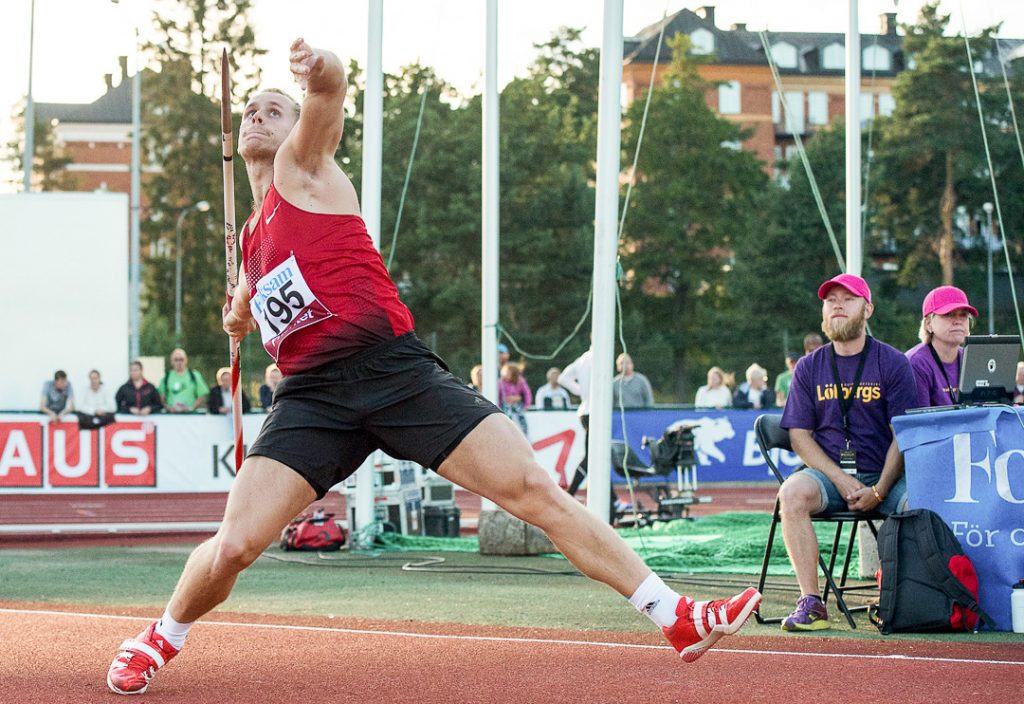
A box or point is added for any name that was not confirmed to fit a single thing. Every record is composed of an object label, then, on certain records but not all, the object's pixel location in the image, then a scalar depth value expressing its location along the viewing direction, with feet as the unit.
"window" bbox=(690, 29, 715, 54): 287.96
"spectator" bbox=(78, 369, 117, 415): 49.81
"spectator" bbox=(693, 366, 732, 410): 65.77
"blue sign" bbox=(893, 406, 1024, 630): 25.03
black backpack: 24.23
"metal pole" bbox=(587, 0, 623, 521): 33.63
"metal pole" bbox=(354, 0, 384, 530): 39.34
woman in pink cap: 27.78
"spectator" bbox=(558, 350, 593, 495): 48.93
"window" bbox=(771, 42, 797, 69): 307.17
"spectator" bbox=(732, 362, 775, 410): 65.10
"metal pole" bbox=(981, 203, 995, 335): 188.54
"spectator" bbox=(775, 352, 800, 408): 62.81
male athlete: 16.74
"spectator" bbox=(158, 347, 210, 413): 59.72
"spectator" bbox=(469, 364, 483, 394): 54.13
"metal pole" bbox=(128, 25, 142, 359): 123.03
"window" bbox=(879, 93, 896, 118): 304.91
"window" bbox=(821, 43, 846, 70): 307.99
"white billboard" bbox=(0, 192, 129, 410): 61.41
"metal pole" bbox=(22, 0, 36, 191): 109.70
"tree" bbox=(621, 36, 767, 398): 212.23
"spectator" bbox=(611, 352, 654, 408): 60.08
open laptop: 25.58
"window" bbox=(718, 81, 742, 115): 290.97
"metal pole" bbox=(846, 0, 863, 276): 41.04
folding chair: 25.05
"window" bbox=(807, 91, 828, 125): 304.71
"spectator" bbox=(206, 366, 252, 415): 51.70
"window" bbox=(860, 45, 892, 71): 306.35
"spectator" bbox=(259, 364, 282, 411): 56.03
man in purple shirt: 26.02
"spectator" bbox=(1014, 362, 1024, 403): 51.13
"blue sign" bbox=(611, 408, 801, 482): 61.26
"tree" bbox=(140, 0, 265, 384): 184.24
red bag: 40.86
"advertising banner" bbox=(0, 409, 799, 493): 47.96
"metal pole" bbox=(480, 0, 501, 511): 41.63
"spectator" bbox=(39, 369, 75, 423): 48.55
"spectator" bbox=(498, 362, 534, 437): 57.62
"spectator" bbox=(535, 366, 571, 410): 66.84
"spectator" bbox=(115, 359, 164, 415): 52.65
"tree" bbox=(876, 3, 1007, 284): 204.54
